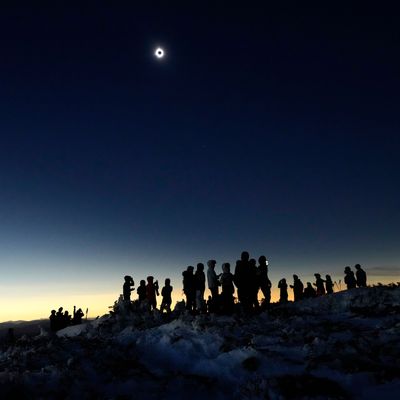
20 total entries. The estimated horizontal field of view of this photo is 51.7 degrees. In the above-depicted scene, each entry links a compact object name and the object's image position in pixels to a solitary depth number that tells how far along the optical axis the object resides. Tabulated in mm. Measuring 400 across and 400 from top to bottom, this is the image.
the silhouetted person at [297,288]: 25859
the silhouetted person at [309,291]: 26797
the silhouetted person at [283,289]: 24547
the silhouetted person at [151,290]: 21359
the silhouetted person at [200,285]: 17900
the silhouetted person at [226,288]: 17172
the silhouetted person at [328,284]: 26984
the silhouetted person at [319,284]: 26422
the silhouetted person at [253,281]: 16797
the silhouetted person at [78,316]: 27250
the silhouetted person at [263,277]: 18016
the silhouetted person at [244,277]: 16688
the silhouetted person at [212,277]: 17166
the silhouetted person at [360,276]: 24703
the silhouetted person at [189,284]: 18141
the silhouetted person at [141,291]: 22625
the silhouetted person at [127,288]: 22188
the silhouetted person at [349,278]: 25016
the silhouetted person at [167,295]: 21219
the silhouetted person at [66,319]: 26500
